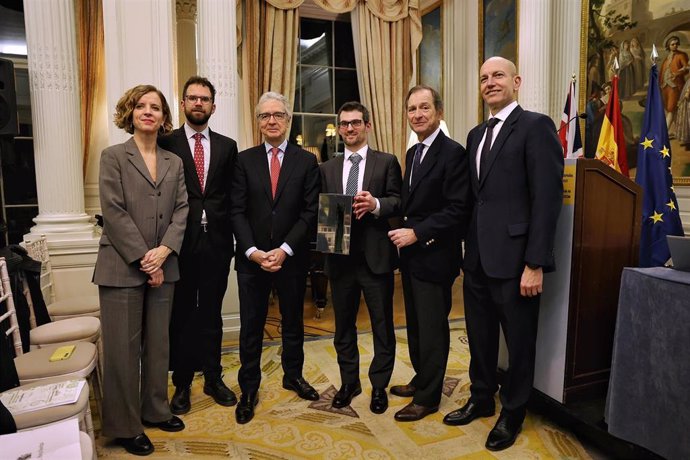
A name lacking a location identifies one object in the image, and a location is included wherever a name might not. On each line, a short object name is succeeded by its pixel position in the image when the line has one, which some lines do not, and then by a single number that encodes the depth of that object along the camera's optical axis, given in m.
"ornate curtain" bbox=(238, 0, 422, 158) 6.77
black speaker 3.51
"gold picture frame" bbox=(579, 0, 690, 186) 4.30
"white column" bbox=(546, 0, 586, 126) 5.48
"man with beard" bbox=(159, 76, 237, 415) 2.81
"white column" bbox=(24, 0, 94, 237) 3.88
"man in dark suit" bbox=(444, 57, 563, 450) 2.29
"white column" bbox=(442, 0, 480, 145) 6.97
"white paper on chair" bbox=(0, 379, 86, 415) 1.82
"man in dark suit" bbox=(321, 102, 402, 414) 2.76
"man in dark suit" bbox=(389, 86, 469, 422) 2.62
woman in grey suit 2.40
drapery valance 6.82
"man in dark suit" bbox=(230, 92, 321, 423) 2.78
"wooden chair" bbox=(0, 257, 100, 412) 2.24
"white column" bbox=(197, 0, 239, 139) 4.35
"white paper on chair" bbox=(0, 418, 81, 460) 1.32
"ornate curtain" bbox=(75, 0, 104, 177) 6.77
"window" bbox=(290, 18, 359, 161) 8.06
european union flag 3.54
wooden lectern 2.52
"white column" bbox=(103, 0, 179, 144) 4.22
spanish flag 4.22
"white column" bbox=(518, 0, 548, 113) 5.50
